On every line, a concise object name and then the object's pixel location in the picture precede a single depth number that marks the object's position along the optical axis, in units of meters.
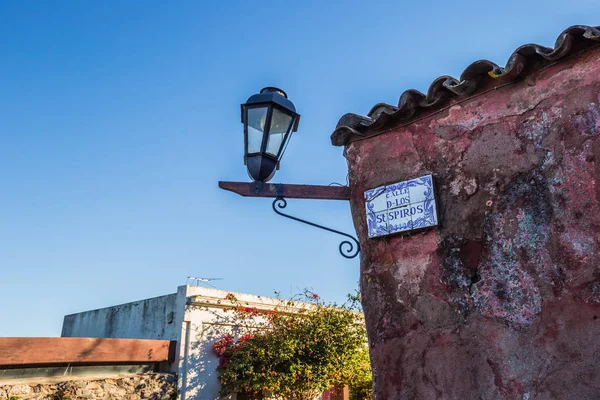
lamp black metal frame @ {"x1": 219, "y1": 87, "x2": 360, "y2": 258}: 3.61
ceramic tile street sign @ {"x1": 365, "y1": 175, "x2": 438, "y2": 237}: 3.38
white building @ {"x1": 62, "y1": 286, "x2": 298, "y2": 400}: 9.08
